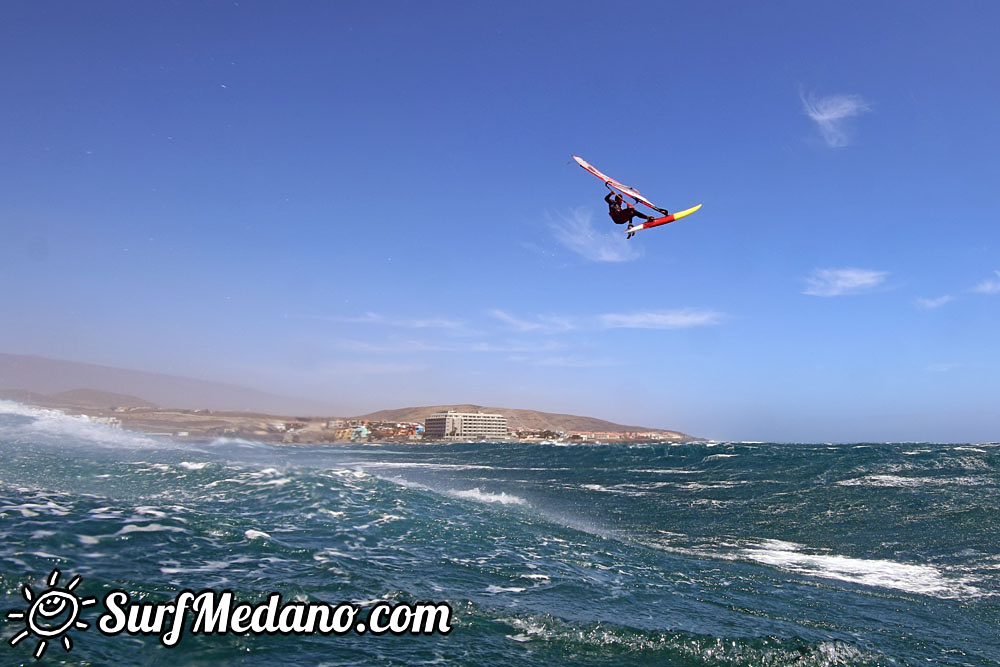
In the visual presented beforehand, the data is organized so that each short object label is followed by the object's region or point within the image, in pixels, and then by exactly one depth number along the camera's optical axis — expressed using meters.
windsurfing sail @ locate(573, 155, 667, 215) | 21.44
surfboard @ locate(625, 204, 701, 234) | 23.31
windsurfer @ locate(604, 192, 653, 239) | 21.42
